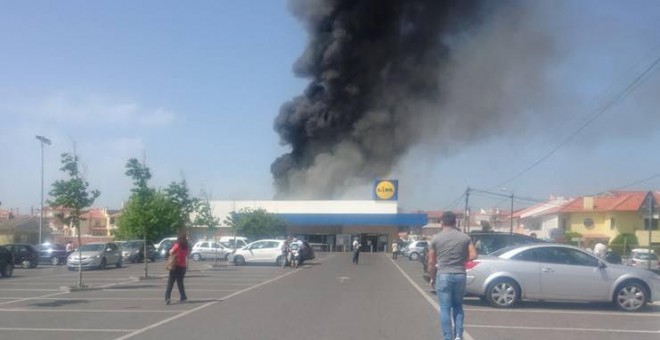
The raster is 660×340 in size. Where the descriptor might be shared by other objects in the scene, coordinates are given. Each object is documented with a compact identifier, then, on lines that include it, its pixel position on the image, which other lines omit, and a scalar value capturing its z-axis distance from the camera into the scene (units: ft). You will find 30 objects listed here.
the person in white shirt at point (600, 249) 87.56
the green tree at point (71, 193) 74.13
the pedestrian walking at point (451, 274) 30.35
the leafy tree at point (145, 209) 90.43
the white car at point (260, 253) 125.80
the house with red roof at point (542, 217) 245.45
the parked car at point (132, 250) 140.46
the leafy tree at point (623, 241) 161.07
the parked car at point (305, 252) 123.38
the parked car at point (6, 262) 95.14
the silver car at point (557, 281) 51.70
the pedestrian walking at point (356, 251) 138.21
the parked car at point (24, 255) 125.49
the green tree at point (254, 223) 189.67
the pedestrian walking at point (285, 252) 120.98
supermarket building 248.32
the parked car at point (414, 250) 167.74
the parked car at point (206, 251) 152.76
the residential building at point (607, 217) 198.39
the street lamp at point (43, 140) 156.57
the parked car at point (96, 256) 114.83
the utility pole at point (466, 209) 210.65
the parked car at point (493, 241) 67.10
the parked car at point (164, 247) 156.95
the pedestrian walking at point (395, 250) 173.57
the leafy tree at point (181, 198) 104.04
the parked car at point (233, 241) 159.96
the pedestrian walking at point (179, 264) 53.72
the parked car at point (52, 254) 145.28
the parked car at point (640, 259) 118.83
